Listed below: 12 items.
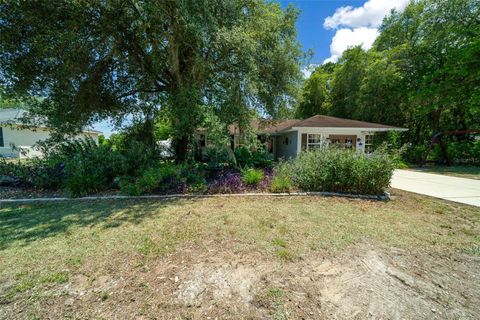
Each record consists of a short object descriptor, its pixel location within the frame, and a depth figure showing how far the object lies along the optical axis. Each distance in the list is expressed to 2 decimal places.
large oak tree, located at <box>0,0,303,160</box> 5.98
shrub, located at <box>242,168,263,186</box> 6.80
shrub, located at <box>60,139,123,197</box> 6.11
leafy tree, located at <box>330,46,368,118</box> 19.50
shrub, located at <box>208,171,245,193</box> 6.50
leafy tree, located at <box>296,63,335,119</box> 23.27
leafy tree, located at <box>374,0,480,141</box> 14.88
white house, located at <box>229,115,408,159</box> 13.45
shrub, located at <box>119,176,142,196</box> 6.07
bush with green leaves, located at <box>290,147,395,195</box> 6.02
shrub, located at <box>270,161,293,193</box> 6.35
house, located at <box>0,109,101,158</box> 16.83
